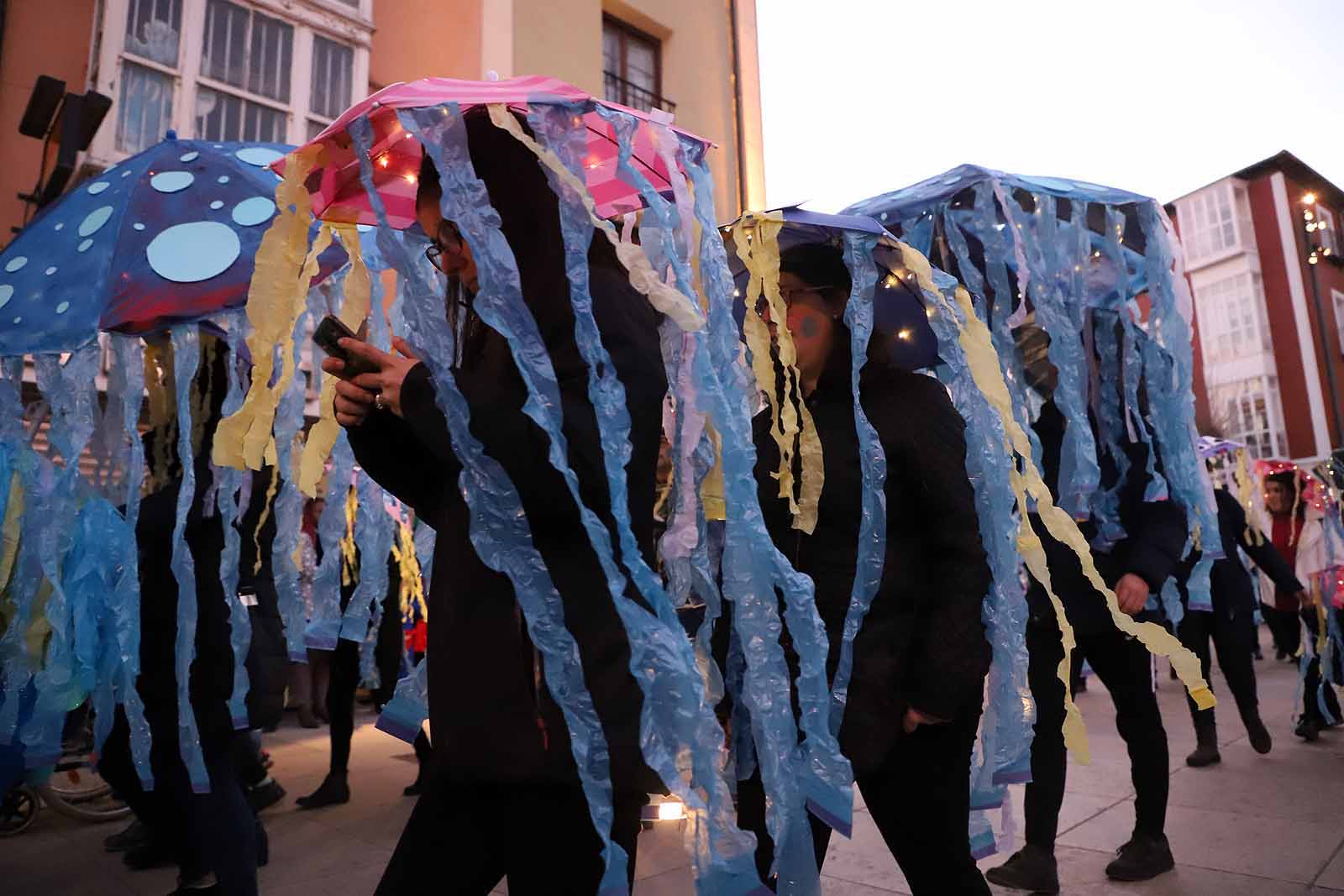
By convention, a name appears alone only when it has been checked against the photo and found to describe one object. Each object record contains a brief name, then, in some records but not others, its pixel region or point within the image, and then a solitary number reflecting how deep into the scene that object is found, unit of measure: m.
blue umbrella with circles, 2.61
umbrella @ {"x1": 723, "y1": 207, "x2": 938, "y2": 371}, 2.12
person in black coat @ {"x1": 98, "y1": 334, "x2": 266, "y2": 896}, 2.44
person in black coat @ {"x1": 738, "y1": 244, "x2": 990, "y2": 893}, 1.79
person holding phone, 1.29
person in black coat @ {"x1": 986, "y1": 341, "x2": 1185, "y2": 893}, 2.86
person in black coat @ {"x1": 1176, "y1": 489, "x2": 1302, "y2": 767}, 4.73
